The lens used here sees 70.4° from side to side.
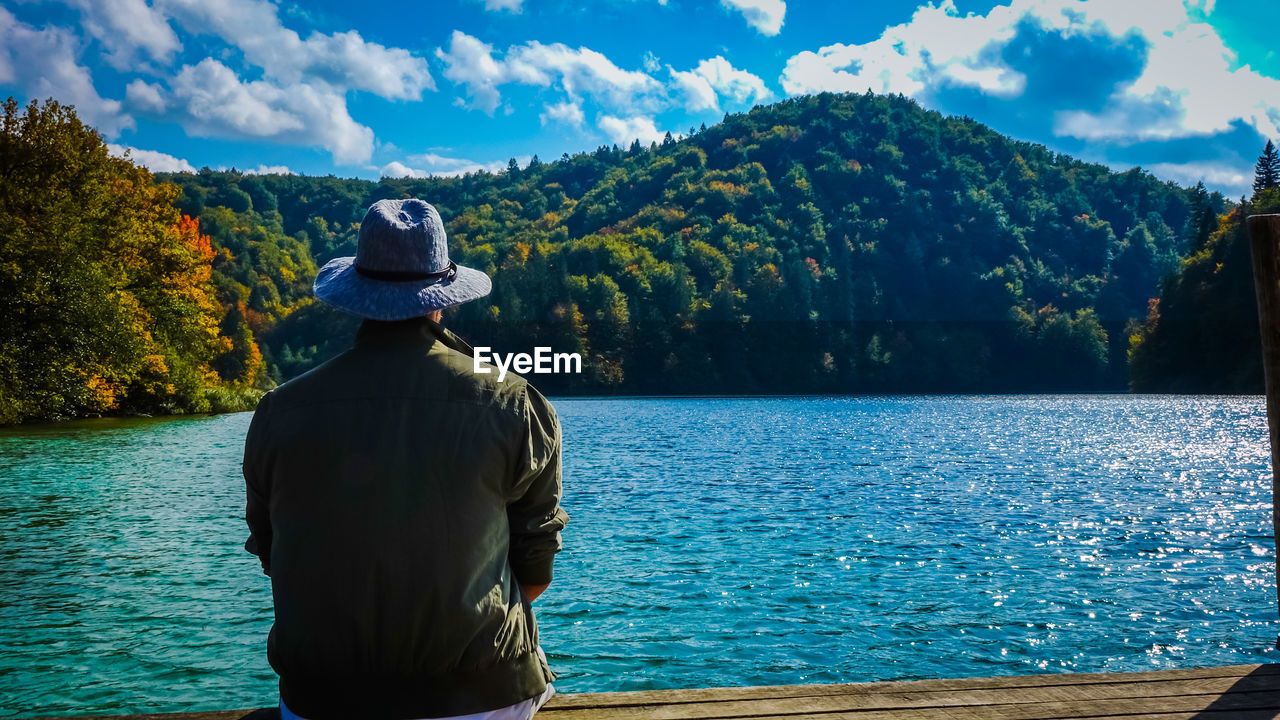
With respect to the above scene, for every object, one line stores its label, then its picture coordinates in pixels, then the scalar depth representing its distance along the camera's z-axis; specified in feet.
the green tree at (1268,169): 247.50
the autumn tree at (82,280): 99.50
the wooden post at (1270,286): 13.43
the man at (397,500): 6.66
